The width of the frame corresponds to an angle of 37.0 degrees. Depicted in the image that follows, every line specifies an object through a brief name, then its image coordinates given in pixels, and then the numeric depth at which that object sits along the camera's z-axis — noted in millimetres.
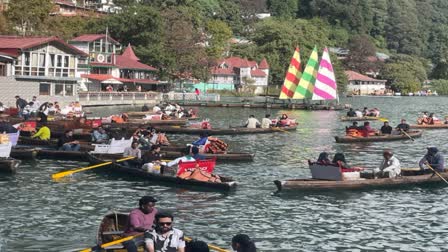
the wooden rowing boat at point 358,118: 72000
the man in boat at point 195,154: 29825
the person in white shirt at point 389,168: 29766
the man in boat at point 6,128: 35906
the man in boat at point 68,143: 36312
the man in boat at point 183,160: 29088
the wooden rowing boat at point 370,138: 49906
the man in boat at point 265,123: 54938
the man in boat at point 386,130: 52562
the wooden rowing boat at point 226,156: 35906
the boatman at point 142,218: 16531
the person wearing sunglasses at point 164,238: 14281
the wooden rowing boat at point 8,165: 30625
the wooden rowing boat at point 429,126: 64312
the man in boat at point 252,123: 54531
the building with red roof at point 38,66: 70000
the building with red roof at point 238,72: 154250
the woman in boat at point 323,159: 28359
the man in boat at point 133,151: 32688
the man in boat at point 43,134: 39812
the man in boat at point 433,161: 30906
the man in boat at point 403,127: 54062
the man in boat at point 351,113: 72812
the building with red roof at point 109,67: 96688
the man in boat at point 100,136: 38794
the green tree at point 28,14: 92812
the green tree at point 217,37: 147500
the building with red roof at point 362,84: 191875
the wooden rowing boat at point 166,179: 27531
